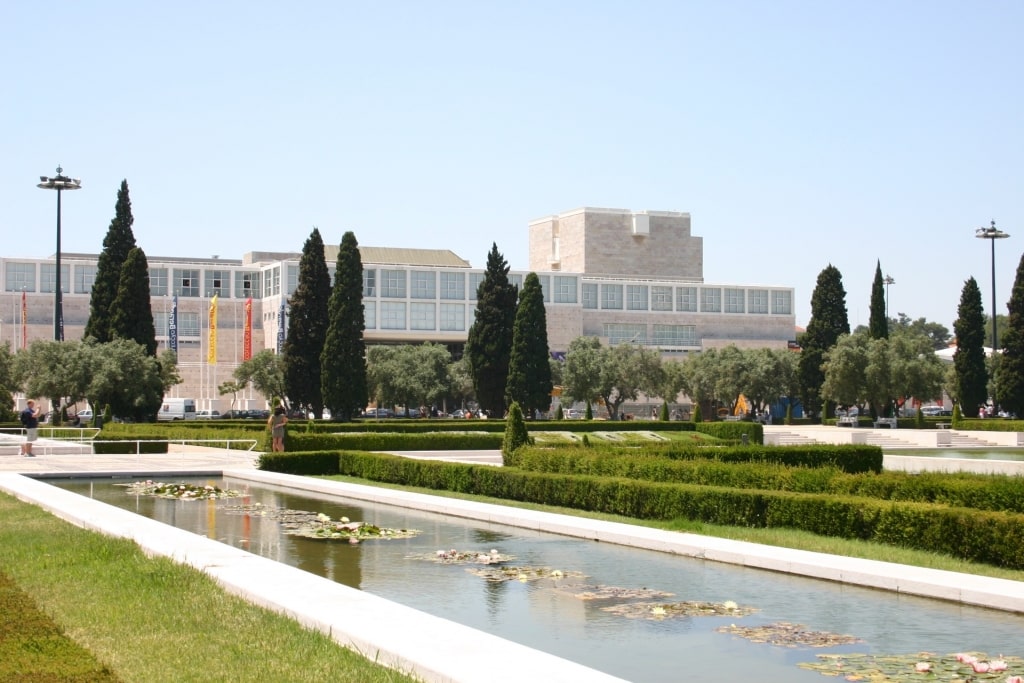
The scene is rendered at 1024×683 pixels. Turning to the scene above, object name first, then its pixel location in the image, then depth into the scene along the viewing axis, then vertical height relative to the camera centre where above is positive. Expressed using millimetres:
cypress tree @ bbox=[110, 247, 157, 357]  55750 +3478
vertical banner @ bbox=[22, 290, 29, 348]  82375 +3479
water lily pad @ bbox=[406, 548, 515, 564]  13476 -2046
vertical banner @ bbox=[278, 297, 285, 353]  86625 +3481
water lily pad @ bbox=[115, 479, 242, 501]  22309 -2172
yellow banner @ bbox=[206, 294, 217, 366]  84162 +2995
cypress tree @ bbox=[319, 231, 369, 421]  56781 +1647
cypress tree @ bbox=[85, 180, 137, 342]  58031 +5529
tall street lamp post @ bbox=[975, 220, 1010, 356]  65250 +7955
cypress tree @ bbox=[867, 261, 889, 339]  74938 +4027
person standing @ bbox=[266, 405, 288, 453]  30094 -1233
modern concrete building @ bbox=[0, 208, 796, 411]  96500 +7243
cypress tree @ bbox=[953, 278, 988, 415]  64750 +1450
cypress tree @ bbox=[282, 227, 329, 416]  58594 +2013
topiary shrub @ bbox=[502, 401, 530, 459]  24281 -1099
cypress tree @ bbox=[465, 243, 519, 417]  63062 +2178
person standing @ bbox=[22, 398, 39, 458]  32812 -1407
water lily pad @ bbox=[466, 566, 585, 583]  12295 -2041
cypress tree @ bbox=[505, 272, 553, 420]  61125 +987
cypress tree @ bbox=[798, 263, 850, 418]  74688 +3160
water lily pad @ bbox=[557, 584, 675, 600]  11109 -2026
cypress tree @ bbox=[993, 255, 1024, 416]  60531 +850
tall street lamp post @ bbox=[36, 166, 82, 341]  50750 +8295
